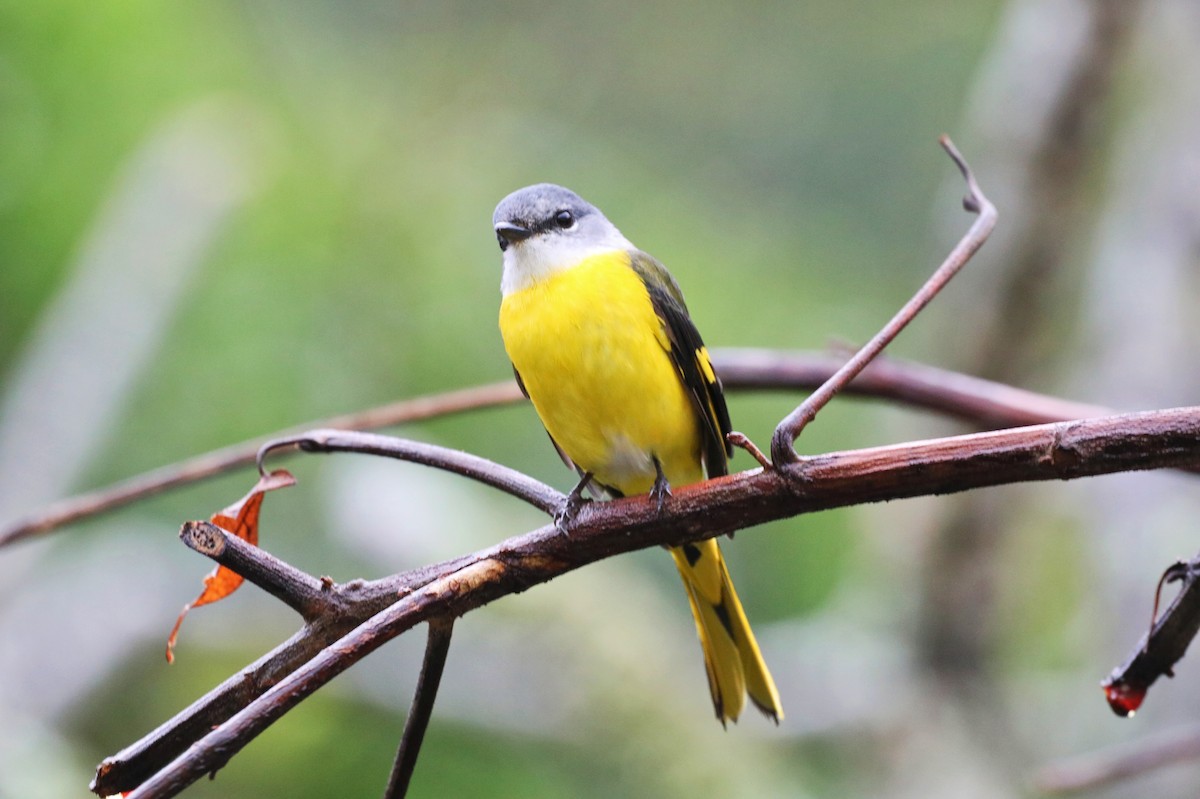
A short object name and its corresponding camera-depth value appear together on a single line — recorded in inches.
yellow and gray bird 167.2
